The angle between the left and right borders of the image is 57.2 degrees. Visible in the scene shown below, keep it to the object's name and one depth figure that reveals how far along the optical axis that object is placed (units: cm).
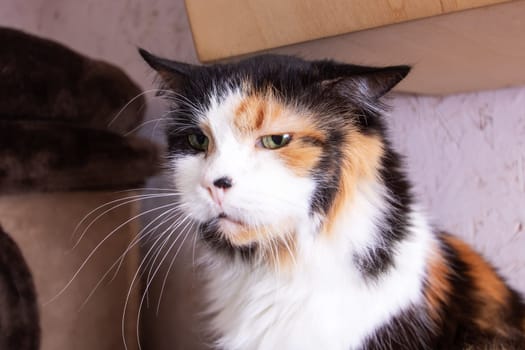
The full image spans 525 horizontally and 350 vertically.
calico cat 57
